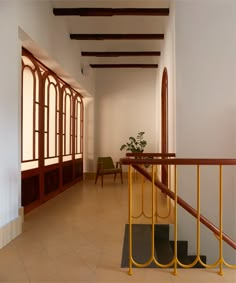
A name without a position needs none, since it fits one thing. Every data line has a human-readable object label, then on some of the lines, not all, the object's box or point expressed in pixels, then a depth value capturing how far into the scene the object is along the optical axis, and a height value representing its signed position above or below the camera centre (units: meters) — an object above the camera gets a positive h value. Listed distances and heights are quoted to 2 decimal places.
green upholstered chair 7.28 -0.72
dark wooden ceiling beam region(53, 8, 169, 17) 4.68 +2.03
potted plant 8.49 -0.14
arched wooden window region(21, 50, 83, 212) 4.53 +0.11
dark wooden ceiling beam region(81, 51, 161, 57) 6.95 +2.04
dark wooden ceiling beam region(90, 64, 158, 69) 8.09 +2.03
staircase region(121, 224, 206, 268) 3.00 -1.15
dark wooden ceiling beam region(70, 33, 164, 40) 5.85 +2.04
